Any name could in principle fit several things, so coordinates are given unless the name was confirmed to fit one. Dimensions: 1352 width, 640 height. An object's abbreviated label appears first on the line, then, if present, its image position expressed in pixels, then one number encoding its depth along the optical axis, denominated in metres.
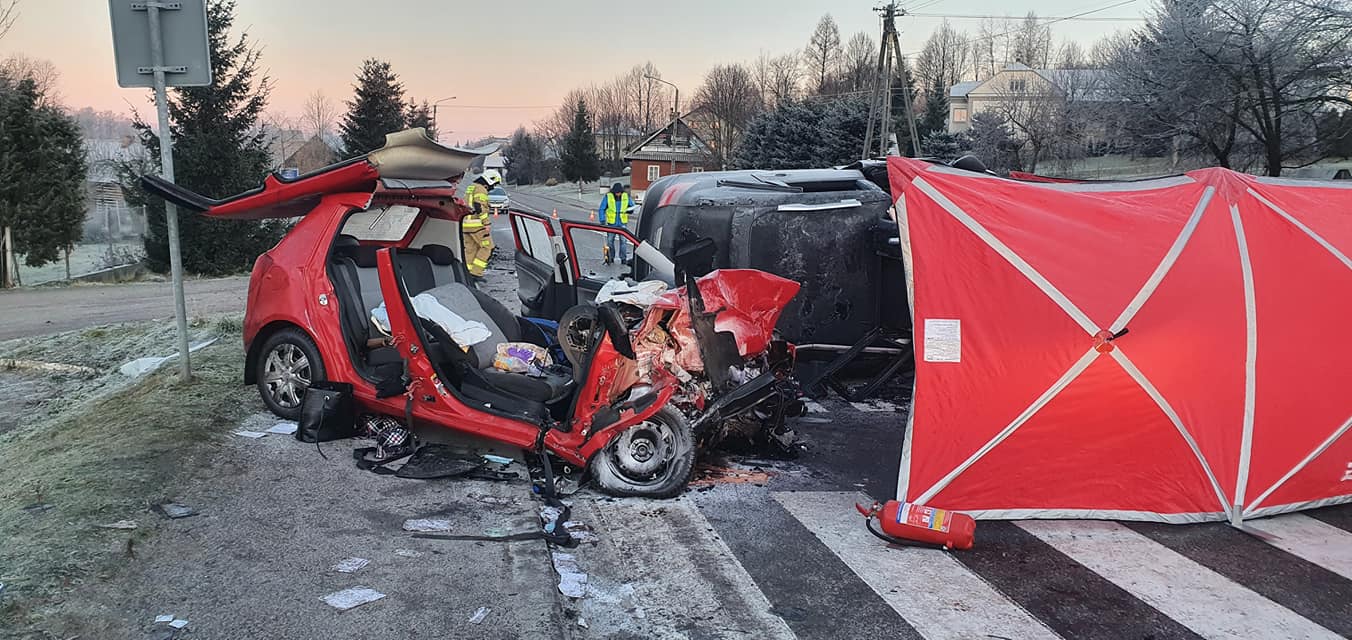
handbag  6.00
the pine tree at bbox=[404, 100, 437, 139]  35.41
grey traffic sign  6.93
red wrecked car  5.31
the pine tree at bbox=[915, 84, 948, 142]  48.06
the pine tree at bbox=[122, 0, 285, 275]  22.45
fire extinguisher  4.64
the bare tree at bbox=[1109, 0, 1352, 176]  17.66
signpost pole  6.94
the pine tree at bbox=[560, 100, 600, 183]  74.69
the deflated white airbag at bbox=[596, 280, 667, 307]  5.40
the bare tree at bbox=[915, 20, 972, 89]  89.00
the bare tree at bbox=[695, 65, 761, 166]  55.25
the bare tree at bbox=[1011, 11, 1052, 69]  85.38
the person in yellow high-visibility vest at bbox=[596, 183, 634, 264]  19.17
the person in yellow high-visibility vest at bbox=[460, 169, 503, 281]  12.05
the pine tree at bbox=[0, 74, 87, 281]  20.92
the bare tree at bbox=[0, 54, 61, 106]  22.30
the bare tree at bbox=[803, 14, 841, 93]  70.94
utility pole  29.88
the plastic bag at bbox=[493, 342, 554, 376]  6.12
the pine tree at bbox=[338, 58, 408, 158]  30.86
